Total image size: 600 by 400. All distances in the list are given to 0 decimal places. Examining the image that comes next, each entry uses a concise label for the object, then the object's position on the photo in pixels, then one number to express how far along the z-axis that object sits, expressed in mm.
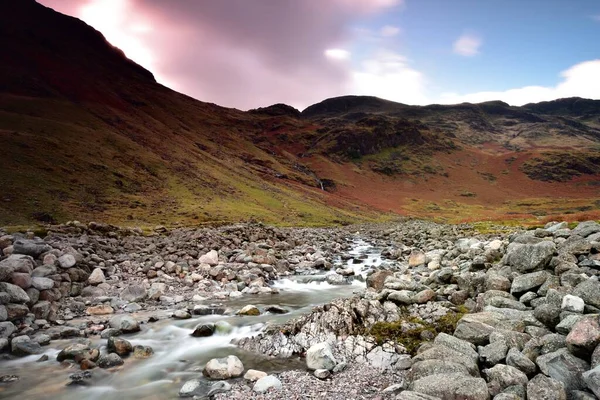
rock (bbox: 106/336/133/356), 14258
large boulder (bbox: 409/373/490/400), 8211
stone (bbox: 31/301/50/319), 17297
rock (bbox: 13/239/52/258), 21594
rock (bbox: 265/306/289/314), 20031
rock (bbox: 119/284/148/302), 21734
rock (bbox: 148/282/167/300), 22169
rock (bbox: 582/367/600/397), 7254
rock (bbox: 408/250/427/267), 30056
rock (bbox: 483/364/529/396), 8375
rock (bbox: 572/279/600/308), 10867
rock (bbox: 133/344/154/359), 14352
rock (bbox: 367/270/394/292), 21264
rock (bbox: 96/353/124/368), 13084
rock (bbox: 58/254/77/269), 22438
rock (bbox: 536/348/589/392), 8008
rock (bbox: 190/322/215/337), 16594
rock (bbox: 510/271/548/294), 13867
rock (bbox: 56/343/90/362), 13320
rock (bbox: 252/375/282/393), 10672
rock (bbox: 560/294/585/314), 10588
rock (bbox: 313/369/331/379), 11289
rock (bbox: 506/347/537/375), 8719
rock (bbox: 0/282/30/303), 16641
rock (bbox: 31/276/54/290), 18781
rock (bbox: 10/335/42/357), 13852
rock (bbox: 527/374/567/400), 7518
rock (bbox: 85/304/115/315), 19266
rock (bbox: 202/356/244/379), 11938
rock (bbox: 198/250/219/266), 30016
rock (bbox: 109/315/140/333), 16562
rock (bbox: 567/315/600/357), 8420
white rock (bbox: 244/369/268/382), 11492
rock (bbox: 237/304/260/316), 19273
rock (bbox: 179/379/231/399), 10828
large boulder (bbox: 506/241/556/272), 15742
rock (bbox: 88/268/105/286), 23327
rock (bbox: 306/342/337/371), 11812
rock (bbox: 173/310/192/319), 18953
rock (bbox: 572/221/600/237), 19219
